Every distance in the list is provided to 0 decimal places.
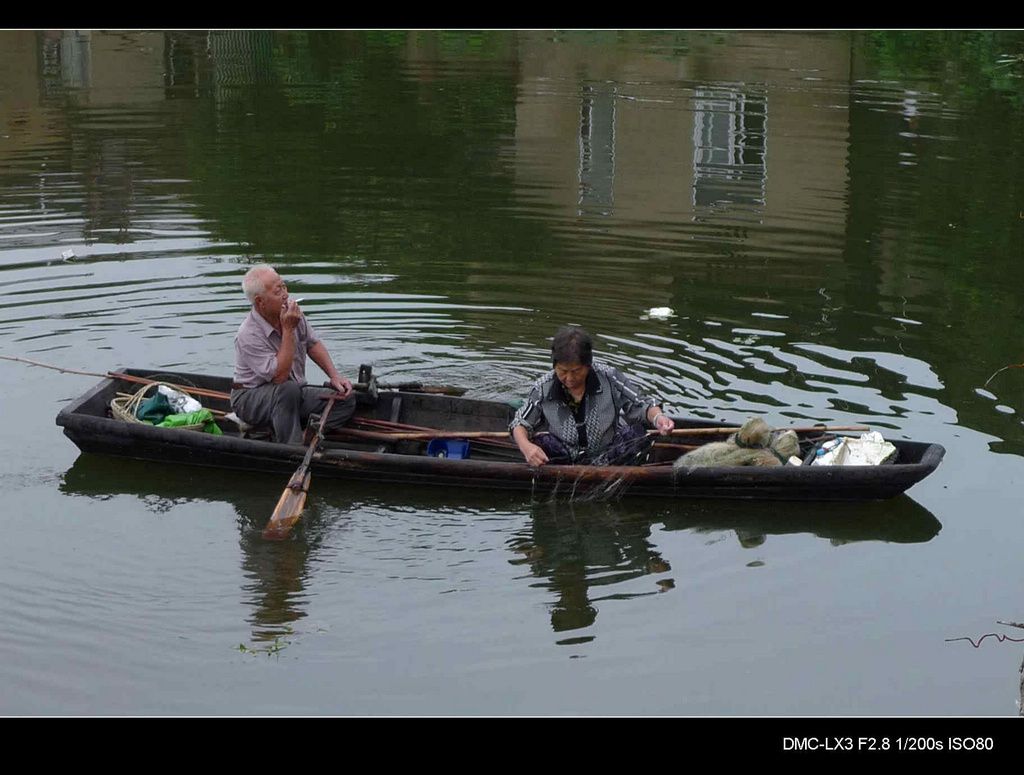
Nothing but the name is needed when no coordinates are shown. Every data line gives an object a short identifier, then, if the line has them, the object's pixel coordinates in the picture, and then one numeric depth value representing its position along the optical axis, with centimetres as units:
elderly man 1737
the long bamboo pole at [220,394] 1917
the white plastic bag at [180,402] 1887
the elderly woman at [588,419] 1702
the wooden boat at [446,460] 1664
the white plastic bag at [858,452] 1681
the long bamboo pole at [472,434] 1745
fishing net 1694
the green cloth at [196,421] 1855
